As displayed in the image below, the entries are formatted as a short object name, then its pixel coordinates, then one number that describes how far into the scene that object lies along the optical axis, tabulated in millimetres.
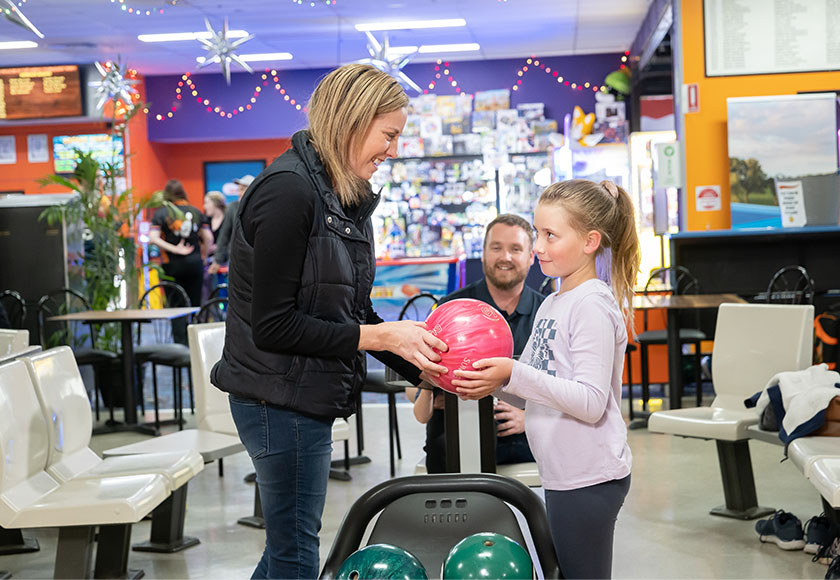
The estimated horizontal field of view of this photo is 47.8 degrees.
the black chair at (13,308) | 7398
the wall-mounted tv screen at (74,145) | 13281
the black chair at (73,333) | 6598
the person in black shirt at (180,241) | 8961
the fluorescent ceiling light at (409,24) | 10555
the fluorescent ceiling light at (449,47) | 11883
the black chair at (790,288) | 6336
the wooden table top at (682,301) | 5859
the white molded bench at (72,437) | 3311
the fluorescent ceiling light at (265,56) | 12176
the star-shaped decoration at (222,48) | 9195
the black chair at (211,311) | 6435
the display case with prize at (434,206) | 12812
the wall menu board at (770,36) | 7949
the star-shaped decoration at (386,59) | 9812
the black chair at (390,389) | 4821
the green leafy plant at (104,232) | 7234
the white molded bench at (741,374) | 4062
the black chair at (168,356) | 6293
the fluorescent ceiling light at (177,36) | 10828
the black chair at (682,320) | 6430
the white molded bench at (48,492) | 2941
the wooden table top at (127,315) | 6215
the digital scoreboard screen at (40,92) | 11898
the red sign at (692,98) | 8031
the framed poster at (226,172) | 14164
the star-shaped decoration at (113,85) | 10547
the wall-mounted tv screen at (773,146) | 7812
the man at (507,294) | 3279
